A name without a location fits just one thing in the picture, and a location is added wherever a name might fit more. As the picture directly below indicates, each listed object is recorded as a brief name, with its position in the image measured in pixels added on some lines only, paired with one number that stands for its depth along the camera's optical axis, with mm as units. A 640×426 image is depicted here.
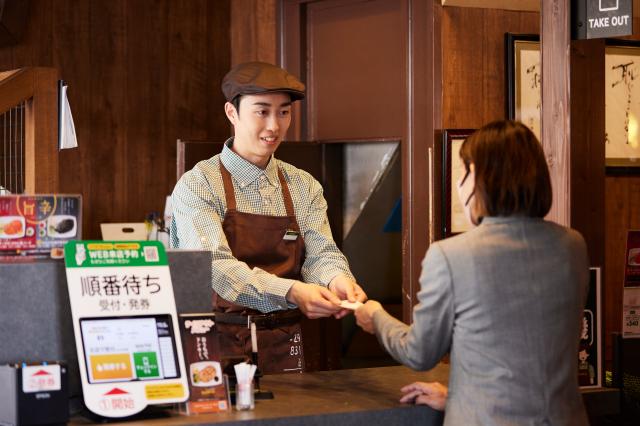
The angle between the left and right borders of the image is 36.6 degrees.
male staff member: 3314
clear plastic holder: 2330
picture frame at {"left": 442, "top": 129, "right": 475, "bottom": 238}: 5141
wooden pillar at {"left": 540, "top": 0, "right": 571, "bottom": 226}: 3500
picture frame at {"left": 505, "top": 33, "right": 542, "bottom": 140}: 5277
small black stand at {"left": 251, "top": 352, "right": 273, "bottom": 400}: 2475
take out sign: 3357
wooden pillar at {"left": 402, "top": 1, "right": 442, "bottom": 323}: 5234
